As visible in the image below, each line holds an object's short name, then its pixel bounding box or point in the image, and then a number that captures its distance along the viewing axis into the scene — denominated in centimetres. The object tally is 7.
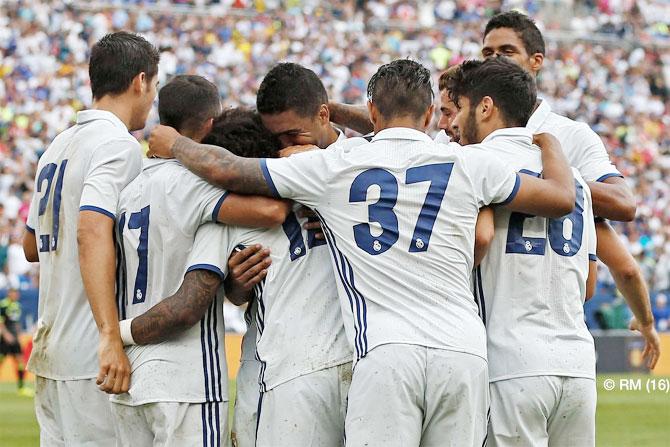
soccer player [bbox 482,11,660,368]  1000
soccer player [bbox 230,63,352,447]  868
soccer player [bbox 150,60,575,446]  833
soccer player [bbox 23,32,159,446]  987
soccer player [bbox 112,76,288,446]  891
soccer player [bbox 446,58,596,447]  895
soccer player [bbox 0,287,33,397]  3262
